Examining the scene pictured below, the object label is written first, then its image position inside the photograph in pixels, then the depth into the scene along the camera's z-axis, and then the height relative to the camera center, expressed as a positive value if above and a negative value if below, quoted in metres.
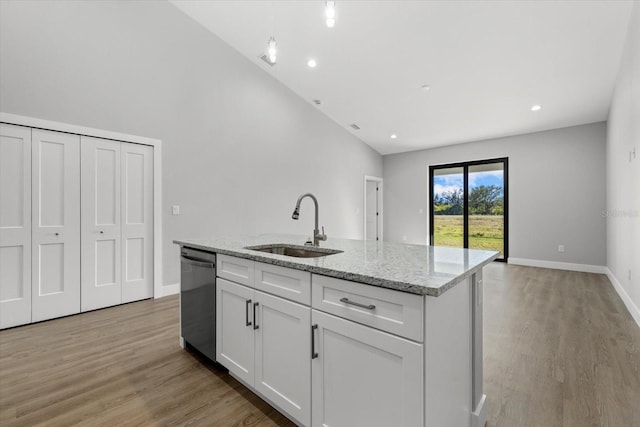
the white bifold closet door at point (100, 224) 3.31 -0.10
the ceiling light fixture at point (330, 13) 1.88 +1.26
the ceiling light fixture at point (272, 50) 2.34 +1.27
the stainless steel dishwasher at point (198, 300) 2.04 -0.61
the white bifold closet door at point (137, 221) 3.59 -0.08
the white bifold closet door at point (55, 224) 3.03 -0.10
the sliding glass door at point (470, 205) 6.26 +0.22
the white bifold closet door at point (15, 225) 2.86 -0.10
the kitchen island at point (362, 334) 1.04 -0.50
